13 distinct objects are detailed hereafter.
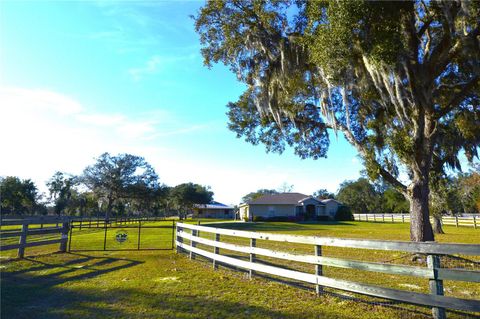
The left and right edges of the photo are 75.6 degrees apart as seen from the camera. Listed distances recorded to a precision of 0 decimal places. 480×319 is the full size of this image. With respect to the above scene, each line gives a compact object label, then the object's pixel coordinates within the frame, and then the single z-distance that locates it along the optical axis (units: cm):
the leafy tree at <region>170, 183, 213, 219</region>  7007
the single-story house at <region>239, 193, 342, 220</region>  4606
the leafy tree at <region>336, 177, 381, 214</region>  7791
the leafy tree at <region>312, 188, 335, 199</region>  10897
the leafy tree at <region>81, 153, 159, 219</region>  4822
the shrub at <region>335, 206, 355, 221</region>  4828
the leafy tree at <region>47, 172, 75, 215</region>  7857
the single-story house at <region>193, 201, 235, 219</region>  7600
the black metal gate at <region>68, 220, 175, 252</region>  1314
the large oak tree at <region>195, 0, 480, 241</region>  866
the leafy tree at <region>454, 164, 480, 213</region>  3650
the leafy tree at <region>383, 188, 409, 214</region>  5292
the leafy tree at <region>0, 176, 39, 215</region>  6072
